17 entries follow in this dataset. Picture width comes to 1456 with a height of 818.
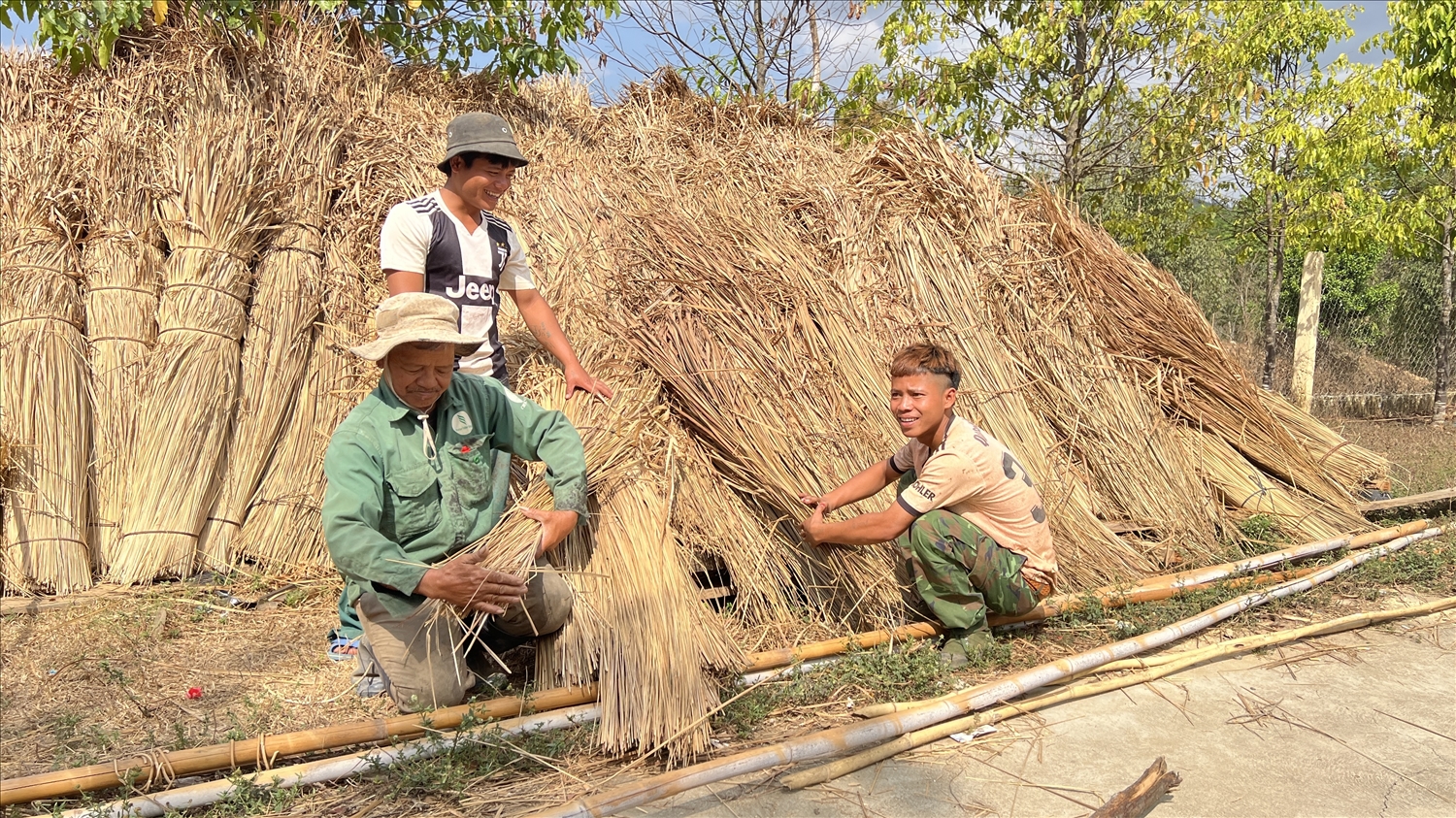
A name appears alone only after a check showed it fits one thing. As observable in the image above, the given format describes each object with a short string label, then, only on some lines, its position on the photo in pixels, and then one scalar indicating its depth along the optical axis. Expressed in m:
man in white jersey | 3.11
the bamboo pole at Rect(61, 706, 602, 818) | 2.30
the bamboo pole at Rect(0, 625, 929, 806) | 2.31
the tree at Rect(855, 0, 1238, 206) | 7.75
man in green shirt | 2.54
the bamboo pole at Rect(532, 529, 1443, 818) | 2.38
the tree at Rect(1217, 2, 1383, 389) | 8.49
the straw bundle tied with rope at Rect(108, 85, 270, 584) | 3.96
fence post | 8.41
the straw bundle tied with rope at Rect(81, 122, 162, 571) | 4.04
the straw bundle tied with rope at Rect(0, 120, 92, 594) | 3.87
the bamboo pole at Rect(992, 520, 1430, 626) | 3.72
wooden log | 2.38
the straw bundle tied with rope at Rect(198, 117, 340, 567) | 4.14
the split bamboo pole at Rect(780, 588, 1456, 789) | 2.63
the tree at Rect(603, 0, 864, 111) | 8.95
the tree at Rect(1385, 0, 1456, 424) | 8.26
